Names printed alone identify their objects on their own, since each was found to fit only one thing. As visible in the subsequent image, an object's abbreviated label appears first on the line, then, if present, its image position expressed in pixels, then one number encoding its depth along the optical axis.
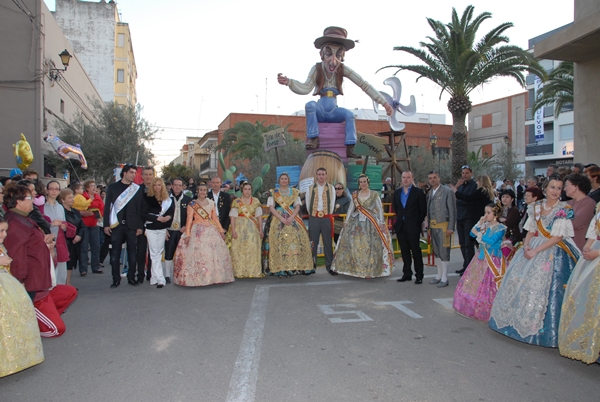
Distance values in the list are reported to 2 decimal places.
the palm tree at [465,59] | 16.48
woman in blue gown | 4.47
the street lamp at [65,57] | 15.23
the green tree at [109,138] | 19.98
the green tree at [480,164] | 33.56
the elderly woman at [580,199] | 4.80
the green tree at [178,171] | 58.88
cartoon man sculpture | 12.08
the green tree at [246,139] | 30.47
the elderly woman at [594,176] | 5.82
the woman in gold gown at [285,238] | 8.09
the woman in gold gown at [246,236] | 7.96
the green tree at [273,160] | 24.77
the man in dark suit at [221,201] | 8.23
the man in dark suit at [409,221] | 7.61
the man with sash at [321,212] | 8.59
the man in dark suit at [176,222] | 7.77
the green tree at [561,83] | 18.59
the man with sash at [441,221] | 7.41
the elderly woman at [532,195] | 5.51
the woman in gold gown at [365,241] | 7.88
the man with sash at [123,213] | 7.33
